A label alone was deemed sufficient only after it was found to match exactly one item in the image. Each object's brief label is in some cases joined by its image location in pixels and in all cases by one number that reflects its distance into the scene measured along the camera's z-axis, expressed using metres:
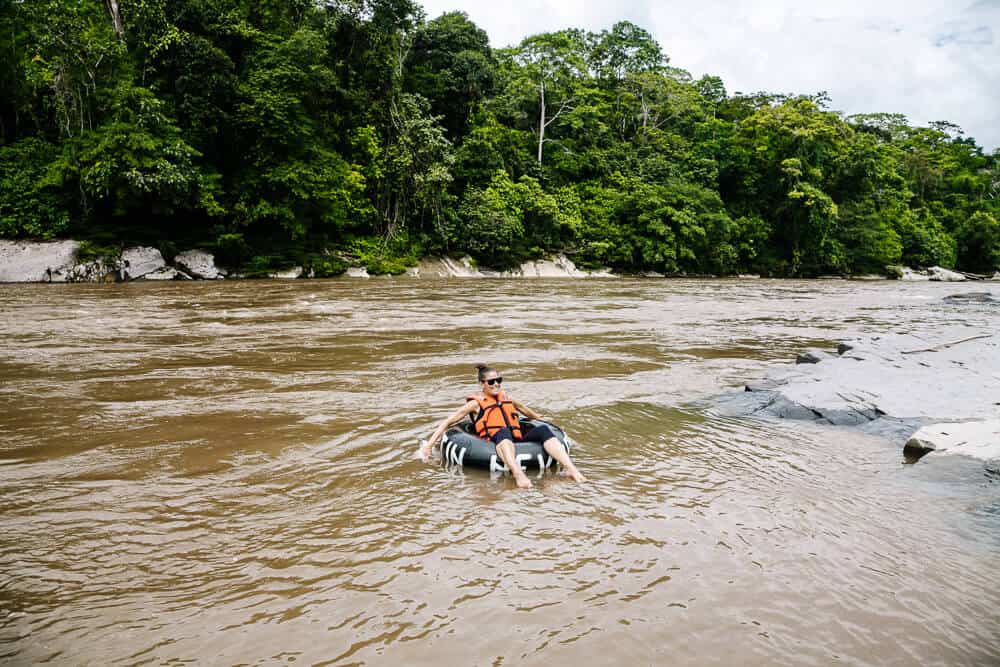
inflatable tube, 4.83
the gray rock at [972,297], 22.45
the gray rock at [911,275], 48.27
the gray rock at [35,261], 21.81
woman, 4.85
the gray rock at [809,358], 9.26
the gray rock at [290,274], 27.33
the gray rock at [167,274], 24.09
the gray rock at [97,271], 22.25
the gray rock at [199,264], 25.33
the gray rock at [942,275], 49.78
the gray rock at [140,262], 23.56
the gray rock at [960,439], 4.89
